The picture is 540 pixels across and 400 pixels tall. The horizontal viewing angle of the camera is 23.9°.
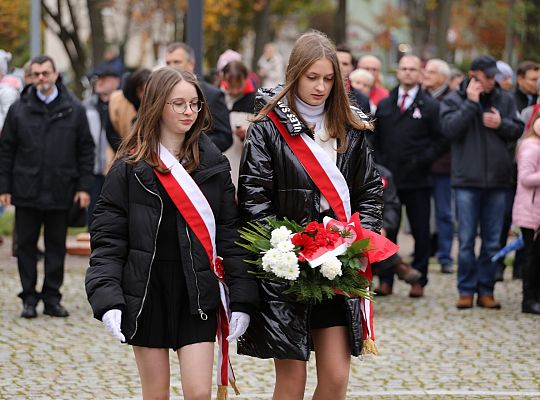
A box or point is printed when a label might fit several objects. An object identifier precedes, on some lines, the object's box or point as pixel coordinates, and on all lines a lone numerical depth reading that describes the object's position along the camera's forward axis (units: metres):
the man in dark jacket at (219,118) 10.00
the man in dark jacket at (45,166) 10.36
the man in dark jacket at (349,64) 11.32
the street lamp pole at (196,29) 12.48
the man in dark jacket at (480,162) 10.83
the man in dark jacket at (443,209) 13.49
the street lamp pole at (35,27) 19.92
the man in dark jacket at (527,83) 13.33
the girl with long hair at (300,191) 5.60
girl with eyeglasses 5.46
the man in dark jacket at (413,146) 11.67
